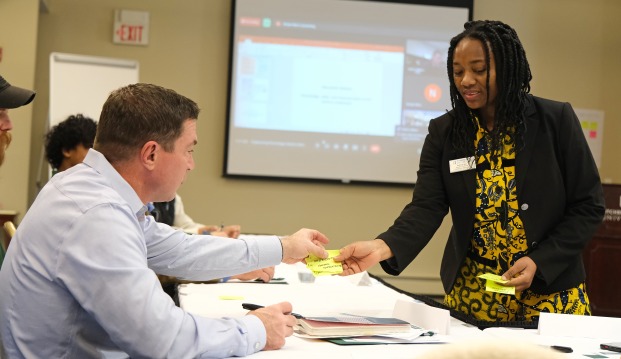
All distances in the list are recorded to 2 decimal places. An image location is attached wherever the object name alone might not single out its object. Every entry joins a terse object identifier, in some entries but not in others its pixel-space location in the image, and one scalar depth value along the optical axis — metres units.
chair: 2.68
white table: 1.70
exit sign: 6.22
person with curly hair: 3.83
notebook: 1.83
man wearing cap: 2.35
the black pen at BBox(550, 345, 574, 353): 1.74
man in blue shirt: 1.45
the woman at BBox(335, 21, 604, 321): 2.21
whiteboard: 5.78
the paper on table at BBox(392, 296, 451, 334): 1.96
